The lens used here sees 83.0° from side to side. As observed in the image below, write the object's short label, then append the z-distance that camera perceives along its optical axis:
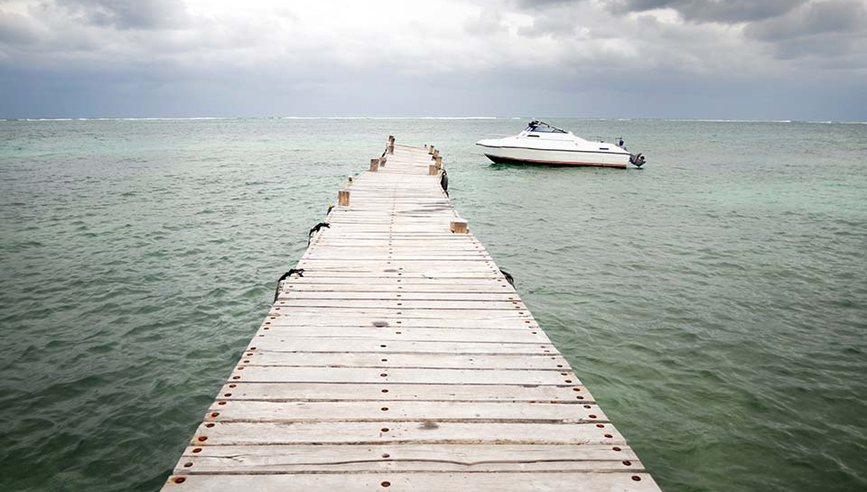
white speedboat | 38.00
